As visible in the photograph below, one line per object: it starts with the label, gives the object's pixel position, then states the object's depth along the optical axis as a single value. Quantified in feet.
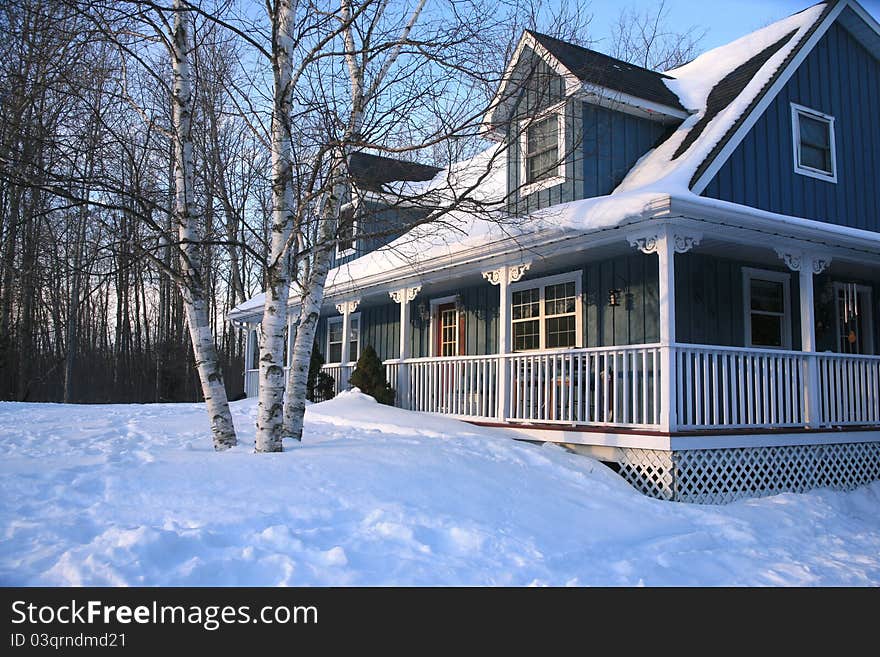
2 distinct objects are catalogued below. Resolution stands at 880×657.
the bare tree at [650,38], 77.00
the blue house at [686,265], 25.73
